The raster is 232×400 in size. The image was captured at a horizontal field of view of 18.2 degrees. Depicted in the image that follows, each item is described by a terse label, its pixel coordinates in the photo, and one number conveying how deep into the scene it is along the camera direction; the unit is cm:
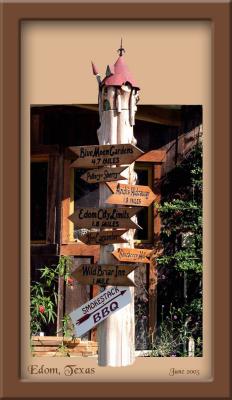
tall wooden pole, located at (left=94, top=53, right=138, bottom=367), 738
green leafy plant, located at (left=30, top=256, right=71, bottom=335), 905
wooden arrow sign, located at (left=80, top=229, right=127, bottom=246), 720
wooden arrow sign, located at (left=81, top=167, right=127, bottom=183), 715
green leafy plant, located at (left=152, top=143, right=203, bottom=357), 916
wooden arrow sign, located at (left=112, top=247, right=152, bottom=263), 724
